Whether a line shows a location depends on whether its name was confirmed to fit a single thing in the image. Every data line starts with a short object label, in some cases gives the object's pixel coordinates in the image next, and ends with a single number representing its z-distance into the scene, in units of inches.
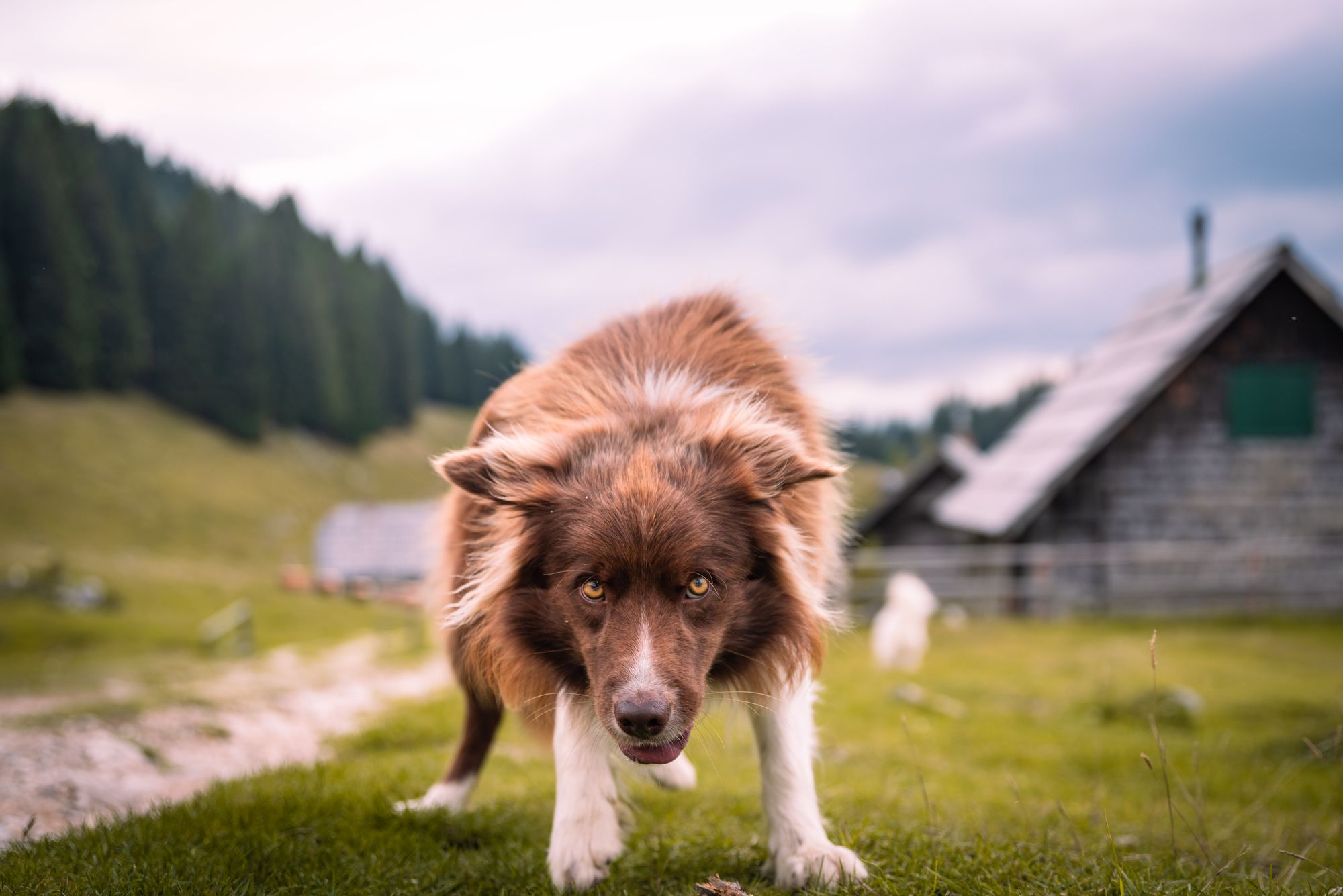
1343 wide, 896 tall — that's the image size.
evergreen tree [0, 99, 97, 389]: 1396.4
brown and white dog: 118.6
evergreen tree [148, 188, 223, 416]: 1843.0
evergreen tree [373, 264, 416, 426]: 2433.6
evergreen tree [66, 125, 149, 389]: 1635.1
